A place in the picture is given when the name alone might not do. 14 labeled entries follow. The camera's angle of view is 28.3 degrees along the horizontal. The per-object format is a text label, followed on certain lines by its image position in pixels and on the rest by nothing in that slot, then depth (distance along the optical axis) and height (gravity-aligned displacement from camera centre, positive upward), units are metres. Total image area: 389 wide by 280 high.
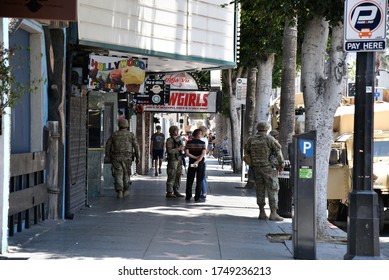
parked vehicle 14.42 -0.59
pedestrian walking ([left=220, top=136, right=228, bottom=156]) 44.32 -0.62
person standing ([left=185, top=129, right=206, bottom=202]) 17.89 -0.57
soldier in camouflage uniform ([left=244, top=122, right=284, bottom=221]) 14.34 -0.49
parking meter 9.94 -0.67
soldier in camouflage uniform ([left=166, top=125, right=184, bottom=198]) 18.62 -0.64
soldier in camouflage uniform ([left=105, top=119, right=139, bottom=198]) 17.69 -0.32
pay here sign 9.56 +1.43
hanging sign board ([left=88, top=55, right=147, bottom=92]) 14.65 +1.20
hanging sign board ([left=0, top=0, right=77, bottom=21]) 8.48 +1.38
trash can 14.91 -1.11
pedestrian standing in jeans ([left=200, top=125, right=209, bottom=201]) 18.11 -1.27
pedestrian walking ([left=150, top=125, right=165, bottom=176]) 28.15 -0.42
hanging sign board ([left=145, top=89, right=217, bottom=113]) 23.42 +1.08
